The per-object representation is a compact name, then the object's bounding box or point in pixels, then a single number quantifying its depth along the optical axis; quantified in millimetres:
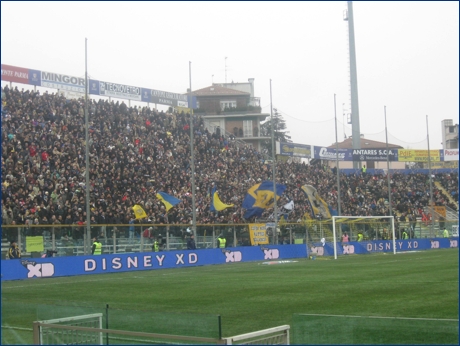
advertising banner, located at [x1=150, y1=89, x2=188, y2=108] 54231
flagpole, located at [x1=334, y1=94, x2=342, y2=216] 52838
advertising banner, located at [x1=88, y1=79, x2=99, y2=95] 47644
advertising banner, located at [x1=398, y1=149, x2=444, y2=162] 72562
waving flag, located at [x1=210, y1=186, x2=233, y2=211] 43719
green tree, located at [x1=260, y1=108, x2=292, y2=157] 88275
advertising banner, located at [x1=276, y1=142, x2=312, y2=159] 64000
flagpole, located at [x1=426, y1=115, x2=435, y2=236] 53488
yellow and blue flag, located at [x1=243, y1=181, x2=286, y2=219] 46281
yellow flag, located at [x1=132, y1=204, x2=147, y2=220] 37281
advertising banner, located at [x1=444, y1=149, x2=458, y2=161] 65137
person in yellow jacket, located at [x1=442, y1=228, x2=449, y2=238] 52250
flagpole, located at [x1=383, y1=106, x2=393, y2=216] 55488
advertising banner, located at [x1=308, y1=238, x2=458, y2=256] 46344
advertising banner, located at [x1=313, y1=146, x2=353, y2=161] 68062
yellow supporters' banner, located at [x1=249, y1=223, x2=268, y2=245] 42781
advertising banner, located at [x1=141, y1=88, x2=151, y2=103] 52969
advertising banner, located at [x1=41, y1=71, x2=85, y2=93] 45678
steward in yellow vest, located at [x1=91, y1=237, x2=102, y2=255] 32781
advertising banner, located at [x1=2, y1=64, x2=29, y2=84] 43509
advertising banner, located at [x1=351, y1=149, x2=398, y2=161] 72125
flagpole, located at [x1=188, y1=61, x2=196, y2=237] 38594
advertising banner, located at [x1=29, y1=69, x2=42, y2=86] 44781
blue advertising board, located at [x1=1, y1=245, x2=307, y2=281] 28752
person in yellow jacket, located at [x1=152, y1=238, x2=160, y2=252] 36000
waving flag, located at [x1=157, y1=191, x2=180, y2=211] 39862
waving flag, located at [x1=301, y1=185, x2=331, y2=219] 51906
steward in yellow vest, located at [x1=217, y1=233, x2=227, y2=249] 40219
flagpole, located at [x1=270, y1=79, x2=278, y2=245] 44750
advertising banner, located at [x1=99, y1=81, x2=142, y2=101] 49000
